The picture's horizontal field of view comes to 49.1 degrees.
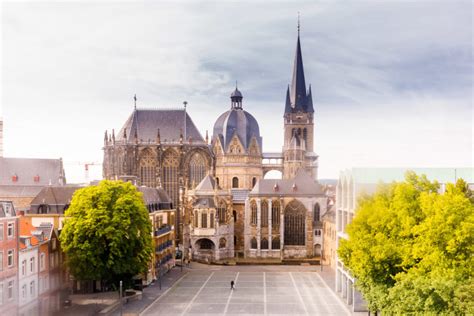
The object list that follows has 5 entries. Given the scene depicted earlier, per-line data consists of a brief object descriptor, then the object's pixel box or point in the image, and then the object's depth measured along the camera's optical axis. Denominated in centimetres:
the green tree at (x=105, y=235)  4306
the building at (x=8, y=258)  3434
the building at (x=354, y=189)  4034
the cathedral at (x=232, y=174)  7900
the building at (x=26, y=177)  7519
